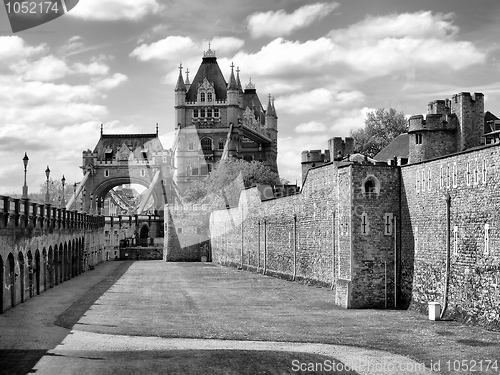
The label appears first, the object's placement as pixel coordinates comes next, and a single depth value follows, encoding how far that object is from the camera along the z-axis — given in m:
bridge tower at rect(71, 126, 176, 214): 144.00
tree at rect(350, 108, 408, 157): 88.53
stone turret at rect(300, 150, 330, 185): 66.50
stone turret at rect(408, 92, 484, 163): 52.38
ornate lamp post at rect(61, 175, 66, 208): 67.37
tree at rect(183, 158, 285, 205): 101.00
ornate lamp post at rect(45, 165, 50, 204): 58.78
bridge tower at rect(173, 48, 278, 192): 144.25
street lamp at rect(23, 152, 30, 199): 44.77
